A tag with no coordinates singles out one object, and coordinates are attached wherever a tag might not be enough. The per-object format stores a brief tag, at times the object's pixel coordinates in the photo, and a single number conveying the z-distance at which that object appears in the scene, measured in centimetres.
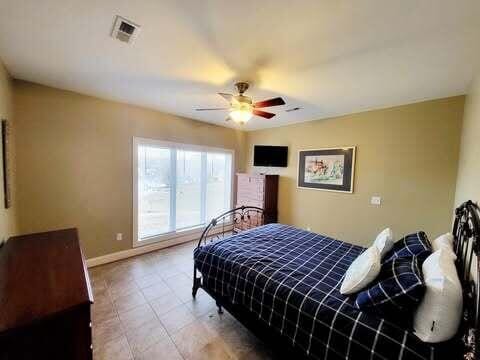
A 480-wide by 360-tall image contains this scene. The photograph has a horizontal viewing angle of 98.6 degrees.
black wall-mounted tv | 448
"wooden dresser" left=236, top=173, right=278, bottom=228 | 436
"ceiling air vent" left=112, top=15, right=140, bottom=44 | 148
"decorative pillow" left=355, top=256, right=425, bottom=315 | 113
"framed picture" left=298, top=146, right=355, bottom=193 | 357
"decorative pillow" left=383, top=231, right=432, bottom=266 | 161
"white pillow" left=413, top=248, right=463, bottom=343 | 105
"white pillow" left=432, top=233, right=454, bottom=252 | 161
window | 367
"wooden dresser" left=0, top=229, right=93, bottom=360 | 98
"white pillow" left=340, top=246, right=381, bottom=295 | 143
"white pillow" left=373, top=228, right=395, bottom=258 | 188
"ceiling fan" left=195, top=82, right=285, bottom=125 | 233
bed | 114
